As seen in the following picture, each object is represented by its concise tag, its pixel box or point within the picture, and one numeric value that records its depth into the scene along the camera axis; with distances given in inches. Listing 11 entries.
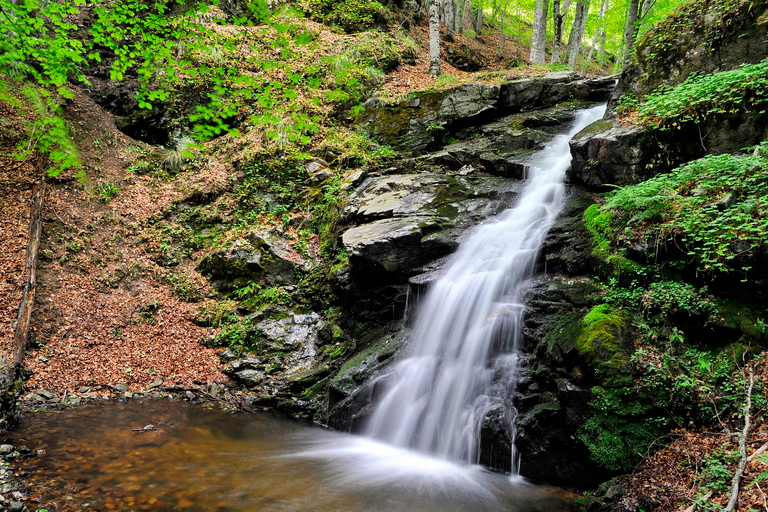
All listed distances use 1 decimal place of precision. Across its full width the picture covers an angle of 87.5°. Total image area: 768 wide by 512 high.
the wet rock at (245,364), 336.5
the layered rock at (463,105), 487.8
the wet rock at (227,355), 346.6
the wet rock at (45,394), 269.4
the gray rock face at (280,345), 334.0
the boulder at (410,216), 332.8
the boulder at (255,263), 402.3
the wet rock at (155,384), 305.1
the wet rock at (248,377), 326.3
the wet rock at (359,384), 275.6
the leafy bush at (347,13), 671.8
